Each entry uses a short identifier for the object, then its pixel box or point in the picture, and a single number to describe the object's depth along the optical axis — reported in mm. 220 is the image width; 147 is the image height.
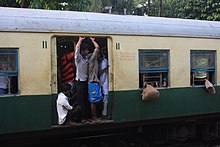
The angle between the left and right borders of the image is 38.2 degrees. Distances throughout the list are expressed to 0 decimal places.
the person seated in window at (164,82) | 6820
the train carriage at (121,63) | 5363
